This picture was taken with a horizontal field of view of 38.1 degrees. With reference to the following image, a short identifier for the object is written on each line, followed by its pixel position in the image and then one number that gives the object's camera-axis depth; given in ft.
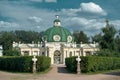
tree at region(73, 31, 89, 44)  247.54
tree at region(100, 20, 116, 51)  170.68
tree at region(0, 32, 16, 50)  211.32
